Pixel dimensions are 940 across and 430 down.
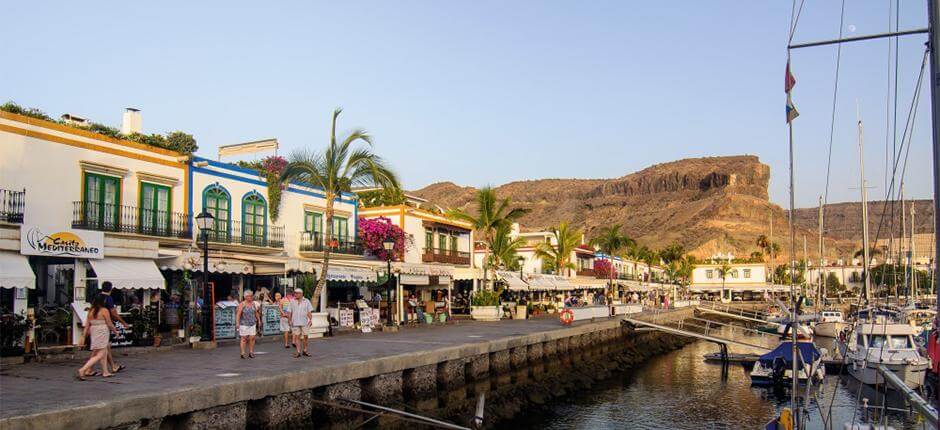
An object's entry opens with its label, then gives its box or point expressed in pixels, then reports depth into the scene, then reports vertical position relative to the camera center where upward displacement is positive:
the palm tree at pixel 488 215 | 42.94 +2.51
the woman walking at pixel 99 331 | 13.14 -1.34
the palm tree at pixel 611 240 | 71.31 +1.62
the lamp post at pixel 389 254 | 28.52 +0.11
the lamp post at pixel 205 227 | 19.65 +0.85
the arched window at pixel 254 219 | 28.11 +1.54
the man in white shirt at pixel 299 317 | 17.38 -1.45
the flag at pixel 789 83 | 12.45 +2.97
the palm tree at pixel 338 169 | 25.70 +3.14
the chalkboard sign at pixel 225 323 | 21.61 -1.96
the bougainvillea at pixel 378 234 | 35.67 +1.13
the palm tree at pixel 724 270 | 119.02 -2.50
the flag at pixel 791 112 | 12.53 +2.48
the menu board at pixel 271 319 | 23.17 -2.00
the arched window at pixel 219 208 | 26.27 +1.83
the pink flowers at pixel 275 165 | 29.56 +3.79
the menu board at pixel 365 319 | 27.42 -2.39
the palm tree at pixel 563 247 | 58.53 +0.74
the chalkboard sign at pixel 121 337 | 17.91 -1.98
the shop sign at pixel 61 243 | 17.83 +0.41
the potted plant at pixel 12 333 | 15.74 -1.65
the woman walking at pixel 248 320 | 16.98 -1.50
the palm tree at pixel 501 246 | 43.50 +0.64
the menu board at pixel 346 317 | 27.45 -2.32
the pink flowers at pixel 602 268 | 72.38 -1.23
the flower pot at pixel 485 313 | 37.94 -2.98
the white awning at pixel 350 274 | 27.39 -0.67
